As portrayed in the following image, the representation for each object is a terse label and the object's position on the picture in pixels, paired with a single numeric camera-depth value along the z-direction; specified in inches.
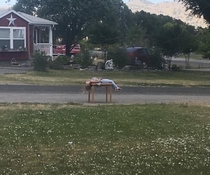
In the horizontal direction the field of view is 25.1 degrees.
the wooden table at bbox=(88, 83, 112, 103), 566.1
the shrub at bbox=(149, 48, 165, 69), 1181.1
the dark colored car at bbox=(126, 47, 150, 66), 1200.3
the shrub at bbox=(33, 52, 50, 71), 1005.2
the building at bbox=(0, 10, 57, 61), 1241.4
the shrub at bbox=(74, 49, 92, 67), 1161.4
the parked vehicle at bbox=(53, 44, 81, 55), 1853.3
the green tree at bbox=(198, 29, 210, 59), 1179.3
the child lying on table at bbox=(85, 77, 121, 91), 568.1
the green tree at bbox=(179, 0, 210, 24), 1115.3
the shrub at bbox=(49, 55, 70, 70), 1106.7
